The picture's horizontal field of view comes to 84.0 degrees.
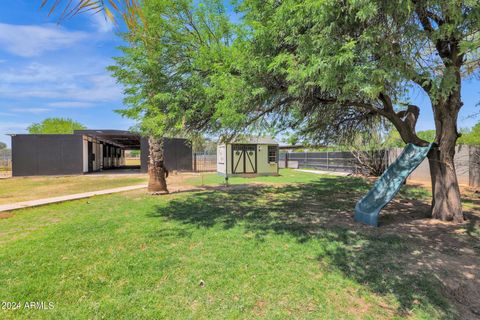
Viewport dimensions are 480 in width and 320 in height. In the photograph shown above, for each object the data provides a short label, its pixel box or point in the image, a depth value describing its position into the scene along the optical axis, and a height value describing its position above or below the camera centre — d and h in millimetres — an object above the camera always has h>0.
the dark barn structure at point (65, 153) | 18188 +274
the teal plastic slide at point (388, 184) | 5934 -688
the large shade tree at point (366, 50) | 3496 +1641
